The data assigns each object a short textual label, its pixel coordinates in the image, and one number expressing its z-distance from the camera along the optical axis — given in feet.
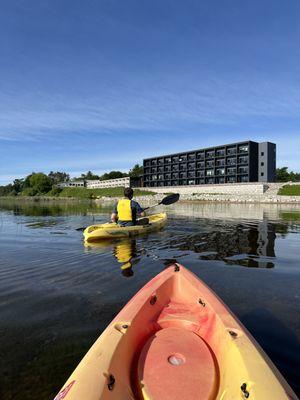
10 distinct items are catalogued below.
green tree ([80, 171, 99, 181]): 469.73
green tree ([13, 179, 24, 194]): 508.45
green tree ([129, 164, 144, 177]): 395.42
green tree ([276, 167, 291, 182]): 320.29
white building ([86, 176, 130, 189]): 346.33
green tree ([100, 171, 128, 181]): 416.26
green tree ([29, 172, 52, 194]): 421.18
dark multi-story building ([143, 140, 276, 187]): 252.83
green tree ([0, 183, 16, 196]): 506.56
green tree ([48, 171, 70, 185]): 562.17
